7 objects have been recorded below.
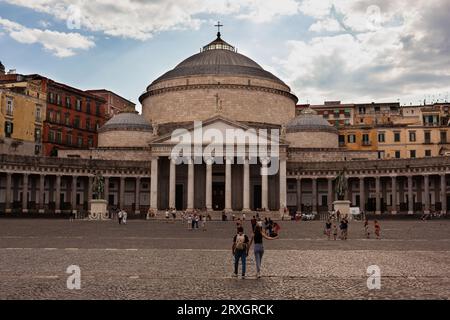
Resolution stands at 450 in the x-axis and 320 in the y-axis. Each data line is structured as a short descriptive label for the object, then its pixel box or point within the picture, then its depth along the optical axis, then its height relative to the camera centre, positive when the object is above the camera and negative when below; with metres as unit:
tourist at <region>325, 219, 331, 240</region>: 36.03 -1.72
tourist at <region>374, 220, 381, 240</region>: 36.75 -1.85
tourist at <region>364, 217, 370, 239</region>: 37.97 -2.01
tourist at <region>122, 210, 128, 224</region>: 55.91 -1.60
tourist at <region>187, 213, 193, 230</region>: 48.61 -1.86
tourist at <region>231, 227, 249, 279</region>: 18.02 -1.42
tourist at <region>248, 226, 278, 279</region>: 18.47 -1.37
